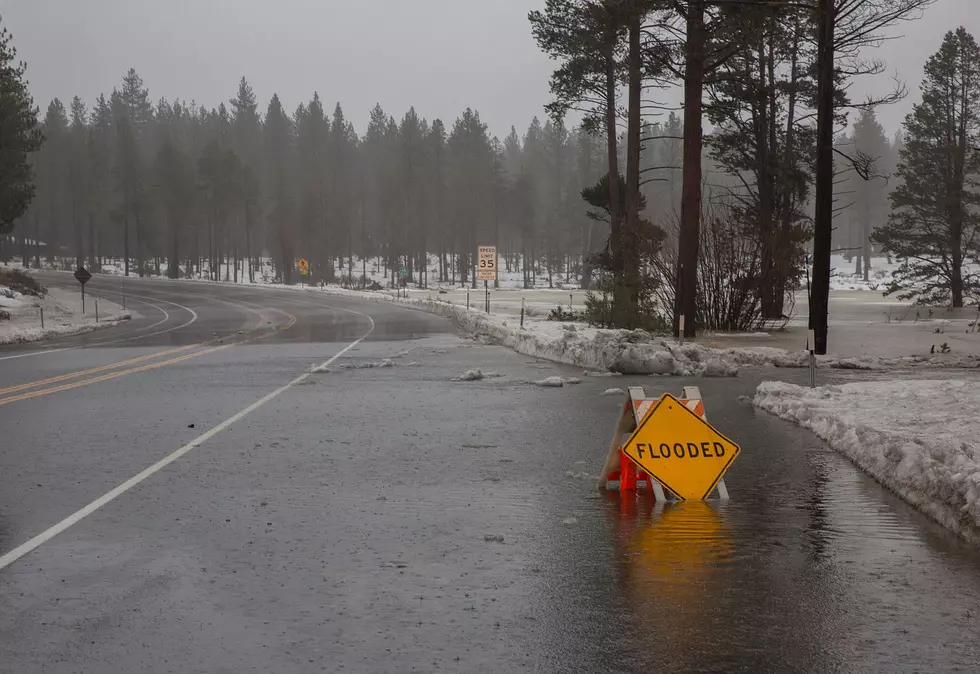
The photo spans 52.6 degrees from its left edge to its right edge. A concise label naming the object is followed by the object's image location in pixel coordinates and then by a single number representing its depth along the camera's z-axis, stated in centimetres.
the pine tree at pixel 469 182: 12200
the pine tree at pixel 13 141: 5056
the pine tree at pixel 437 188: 12431
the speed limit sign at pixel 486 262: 3925
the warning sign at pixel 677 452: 823
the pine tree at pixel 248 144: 12500
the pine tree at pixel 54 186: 13750
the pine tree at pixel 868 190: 12406
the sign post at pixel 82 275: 4269
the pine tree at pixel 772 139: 3441
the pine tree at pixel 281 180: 11444
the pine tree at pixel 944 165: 4656
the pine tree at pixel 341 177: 13150
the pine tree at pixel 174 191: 11556
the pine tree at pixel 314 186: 11945
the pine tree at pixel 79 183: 12706
